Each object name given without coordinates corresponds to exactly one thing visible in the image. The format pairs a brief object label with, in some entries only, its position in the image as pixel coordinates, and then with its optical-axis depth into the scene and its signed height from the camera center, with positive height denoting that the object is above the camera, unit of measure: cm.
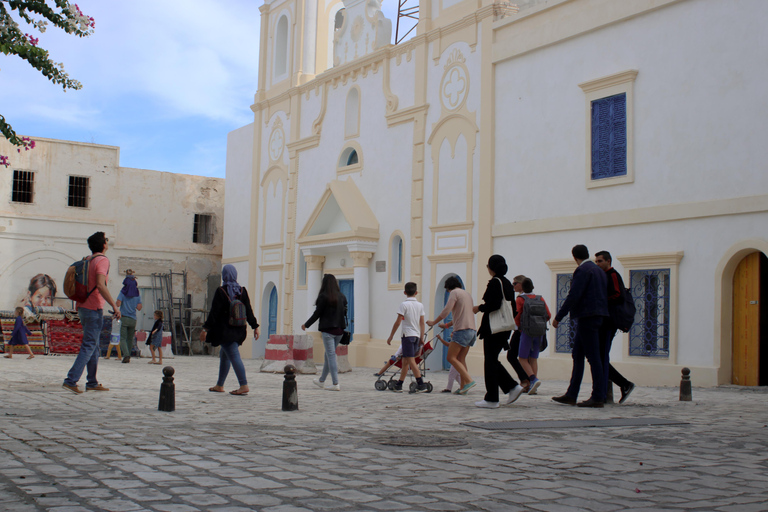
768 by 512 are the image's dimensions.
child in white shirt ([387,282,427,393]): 1206 -41
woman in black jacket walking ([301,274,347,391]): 1190 -17
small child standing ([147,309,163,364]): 1956 -87
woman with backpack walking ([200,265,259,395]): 1062 -30
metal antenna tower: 2538 +929
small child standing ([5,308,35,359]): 1956 -97
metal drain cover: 628 -107
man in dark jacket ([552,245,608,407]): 963 -6
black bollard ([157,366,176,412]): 837 -95
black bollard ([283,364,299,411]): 884 -97
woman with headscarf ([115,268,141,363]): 1862 -27
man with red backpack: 978 -14
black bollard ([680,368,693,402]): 1079 -100
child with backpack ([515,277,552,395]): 1138 -23
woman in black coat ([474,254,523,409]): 948 -36
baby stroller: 1212 -115
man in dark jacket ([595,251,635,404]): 988 -16
